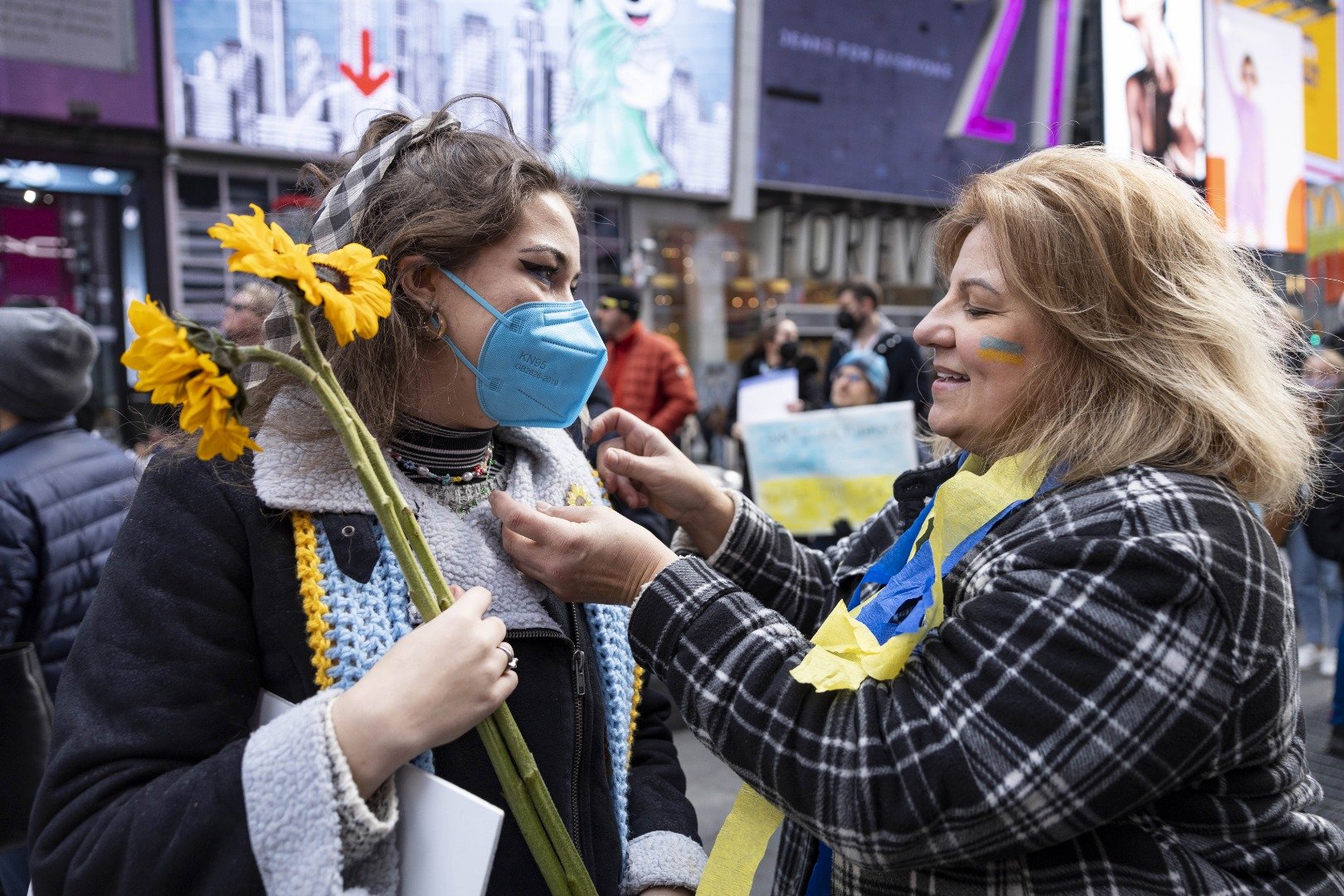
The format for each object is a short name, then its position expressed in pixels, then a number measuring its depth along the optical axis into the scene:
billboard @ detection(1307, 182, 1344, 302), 13.98
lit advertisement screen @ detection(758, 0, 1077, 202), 14.02
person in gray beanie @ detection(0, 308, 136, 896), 2.62
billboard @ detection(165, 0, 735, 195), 9.09
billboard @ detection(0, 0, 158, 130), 8.02
